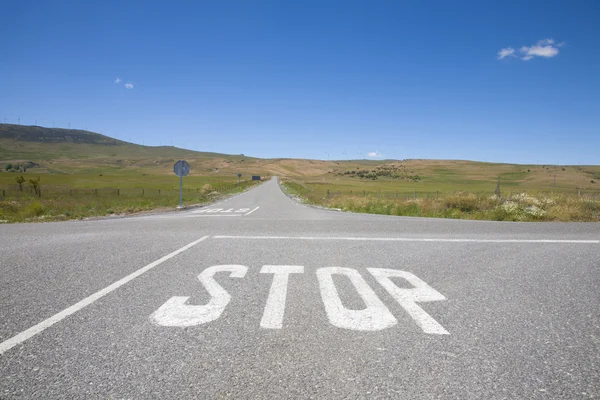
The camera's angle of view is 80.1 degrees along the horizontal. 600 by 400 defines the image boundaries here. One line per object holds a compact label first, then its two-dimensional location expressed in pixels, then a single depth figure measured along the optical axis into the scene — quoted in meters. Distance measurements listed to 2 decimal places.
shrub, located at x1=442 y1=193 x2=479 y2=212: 20.52
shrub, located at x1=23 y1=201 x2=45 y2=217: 18.33
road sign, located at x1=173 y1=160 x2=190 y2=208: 23.65
